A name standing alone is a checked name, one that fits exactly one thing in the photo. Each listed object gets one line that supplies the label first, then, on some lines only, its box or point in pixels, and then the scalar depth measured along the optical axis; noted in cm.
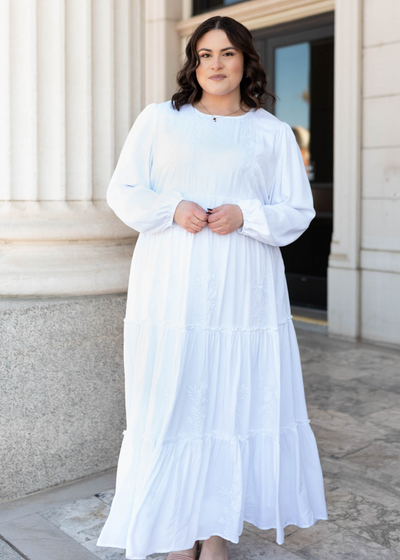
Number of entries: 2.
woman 249
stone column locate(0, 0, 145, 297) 324
